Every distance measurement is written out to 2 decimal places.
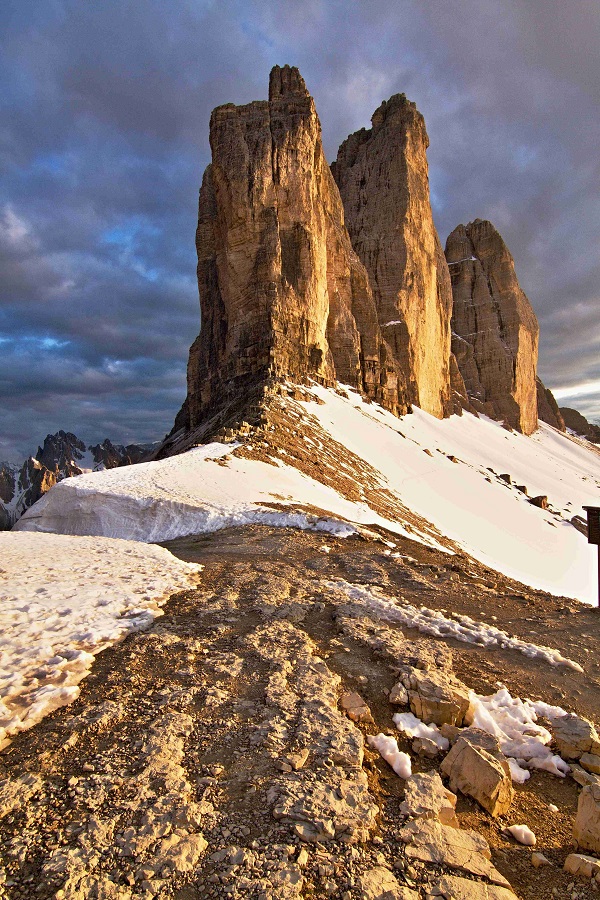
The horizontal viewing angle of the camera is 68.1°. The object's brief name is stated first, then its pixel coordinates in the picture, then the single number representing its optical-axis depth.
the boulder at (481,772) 2.90
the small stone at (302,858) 2.28
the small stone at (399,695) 4.02
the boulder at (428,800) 2.75
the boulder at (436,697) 3.77
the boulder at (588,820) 2.56
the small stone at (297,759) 3.10
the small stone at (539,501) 41.06
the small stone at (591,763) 3.35
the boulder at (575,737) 3.46
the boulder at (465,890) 2.20
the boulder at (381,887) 2.13
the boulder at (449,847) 2.38
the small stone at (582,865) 2.36
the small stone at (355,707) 3.74
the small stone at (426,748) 3.40
